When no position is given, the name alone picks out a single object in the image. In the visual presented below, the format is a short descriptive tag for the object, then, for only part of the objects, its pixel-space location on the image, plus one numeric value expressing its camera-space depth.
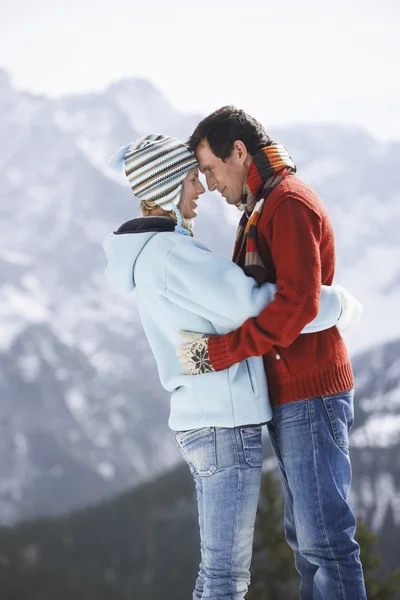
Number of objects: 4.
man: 3.01
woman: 3.12
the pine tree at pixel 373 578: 14.82
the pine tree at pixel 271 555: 18.81
